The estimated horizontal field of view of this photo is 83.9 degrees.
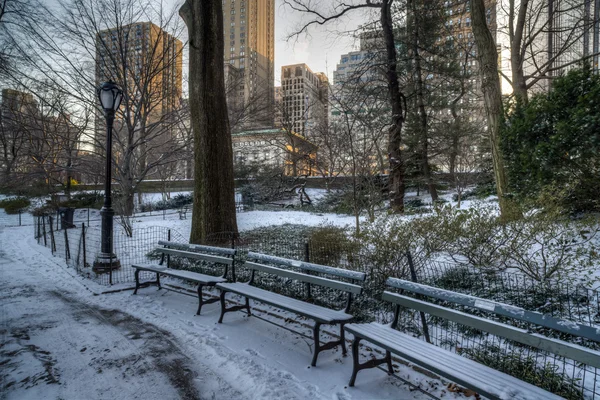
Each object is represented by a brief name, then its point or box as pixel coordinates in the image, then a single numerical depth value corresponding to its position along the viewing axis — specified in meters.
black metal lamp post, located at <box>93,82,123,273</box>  7.38
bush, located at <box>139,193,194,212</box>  27.67
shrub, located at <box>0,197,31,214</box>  26.91
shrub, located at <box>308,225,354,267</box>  5.90
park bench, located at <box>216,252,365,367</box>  3.41
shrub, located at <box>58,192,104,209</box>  28.44
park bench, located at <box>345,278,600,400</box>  2.11
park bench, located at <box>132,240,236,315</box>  5.07
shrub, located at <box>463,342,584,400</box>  2.89
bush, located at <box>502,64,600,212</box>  6.41
